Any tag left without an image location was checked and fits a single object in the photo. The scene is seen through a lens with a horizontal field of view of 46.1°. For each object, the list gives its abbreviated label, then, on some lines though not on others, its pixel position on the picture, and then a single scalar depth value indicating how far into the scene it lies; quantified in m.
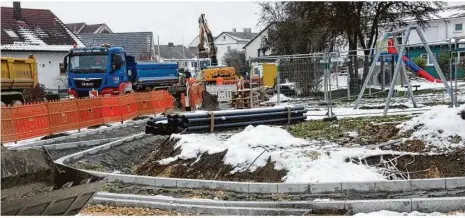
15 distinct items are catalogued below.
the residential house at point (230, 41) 103.00
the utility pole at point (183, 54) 97.81
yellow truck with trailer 19.80
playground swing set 13.45
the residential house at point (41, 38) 41.55
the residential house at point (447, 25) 52.25
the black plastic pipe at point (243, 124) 13.12
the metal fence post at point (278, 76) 18.02
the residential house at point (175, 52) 102.69
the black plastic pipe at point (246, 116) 13.06
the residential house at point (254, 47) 79.61
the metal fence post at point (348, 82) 18.72
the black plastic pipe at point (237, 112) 13.22
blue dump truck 25.34
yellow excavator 39.41
